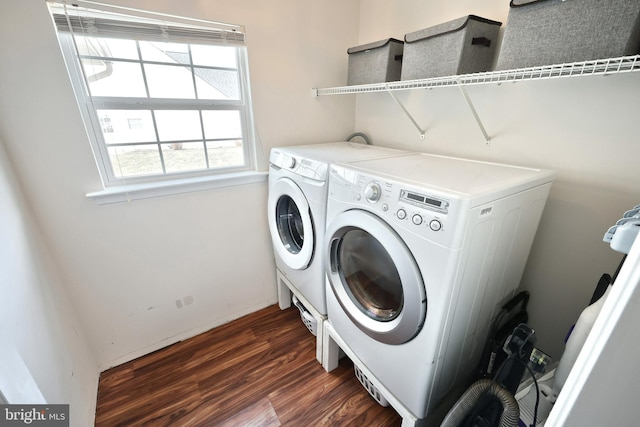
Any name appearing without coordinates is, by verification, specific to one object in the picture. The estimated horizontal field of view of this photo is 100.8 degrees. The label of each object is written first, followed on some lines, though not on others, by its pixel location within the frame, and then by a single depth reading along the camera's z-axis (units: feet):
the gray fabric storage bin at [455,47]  3.52
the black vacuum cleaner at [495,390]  2.76
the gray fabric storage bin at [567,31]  2.42
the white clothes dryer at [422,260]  2.55
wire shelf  2.42
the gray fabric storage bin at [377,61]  4.74
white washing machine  4.10
